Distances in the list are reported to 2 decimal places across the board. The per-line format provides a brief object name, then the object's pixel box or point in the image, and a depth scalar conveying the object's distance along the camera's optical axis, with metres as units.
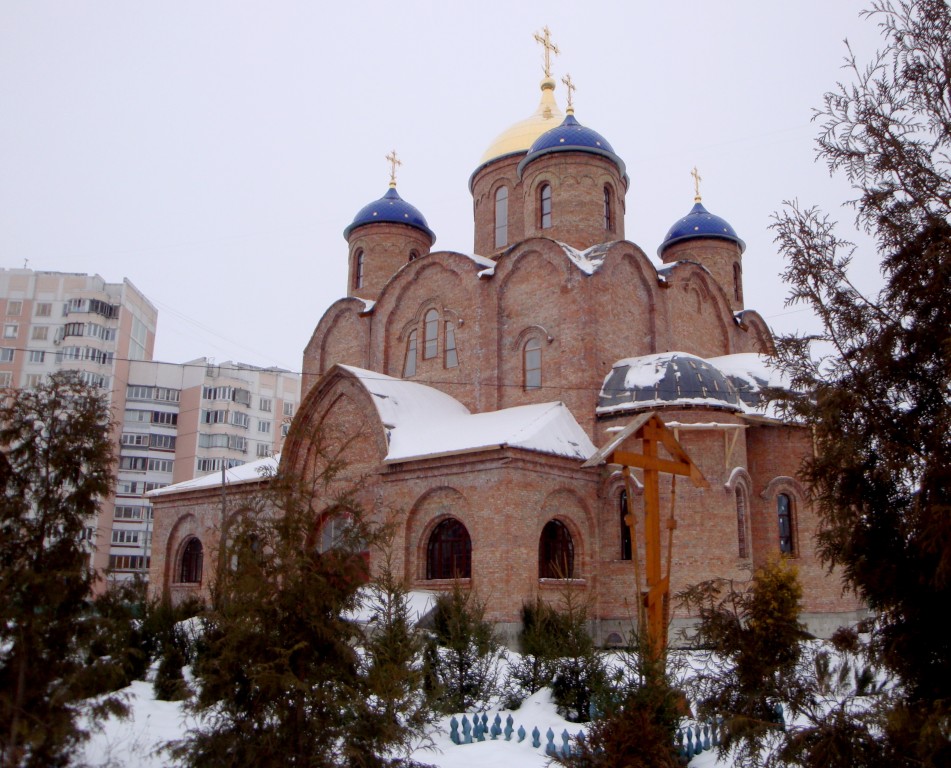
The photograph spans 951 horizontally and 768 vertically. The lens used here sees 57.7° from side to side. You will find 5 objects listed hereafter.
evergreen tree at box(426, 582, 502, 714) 10.62
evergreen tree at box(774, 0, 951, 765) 4.17
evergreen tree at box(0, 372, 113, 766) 5.64
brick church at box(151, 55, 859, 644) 15.57
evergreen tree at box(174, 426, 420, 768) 6.15
